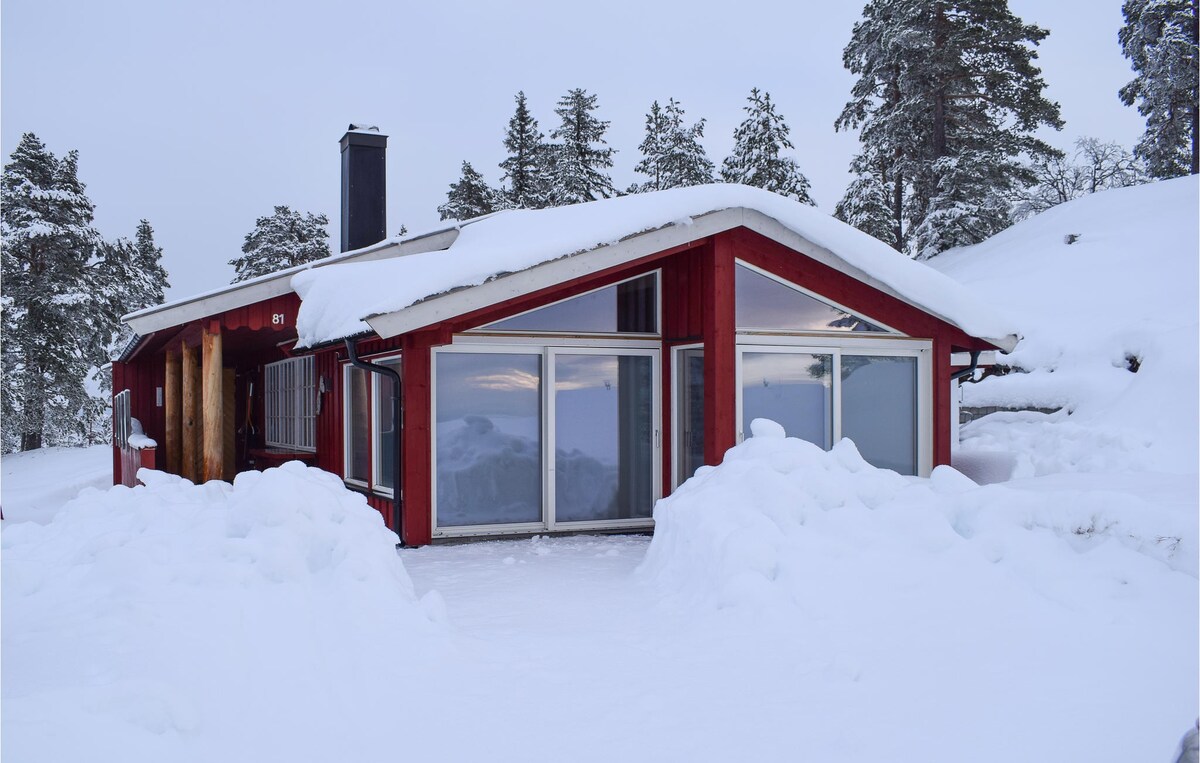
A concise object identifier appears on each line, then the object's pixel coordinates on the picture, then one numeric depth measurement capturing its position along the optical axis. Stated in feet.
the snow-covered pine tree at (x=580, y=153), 95.86
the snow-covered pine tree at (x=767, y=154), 92.63
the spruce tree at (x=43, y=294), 84.23
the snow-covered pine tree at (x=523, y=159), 105.70
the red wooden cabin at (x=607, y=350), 25.30
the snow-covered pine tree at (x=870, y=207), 89.40
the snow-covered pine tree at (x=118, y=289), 92.73
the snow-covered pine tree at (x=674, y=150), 101.35
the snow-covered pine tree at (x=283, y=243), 106.73
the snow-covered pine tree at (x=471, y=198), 106.73
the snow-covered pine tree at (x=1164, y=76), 80.53
